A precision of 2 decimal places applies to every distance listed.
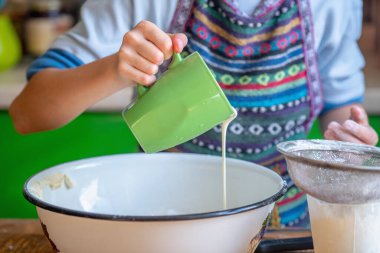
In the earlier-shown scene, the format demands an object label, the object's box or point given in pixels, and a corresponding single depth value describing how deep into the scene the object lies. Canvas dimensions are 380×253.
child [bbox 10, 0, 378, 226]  0.98
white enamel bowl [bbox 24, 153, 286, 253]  0.67
